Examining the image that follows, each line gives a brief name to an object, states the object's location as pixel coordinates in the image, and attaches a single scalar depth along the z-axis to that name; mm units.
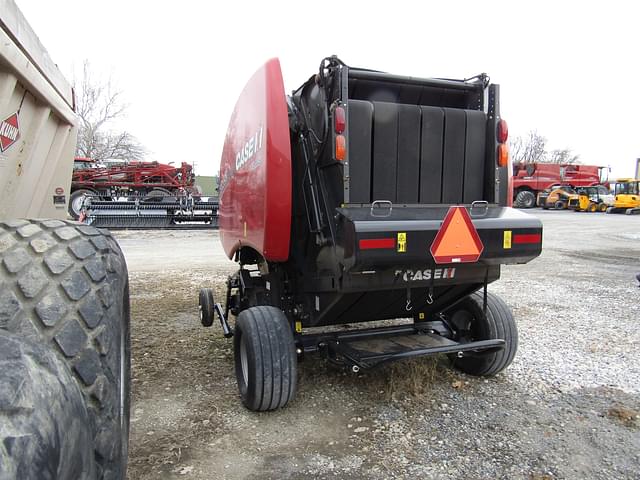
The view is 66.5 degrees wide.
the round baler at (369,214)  2953
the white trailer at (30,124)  1988
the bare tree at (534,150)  66562
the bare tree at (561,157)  67938
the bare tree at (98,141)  36250
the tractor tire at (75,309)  1504
